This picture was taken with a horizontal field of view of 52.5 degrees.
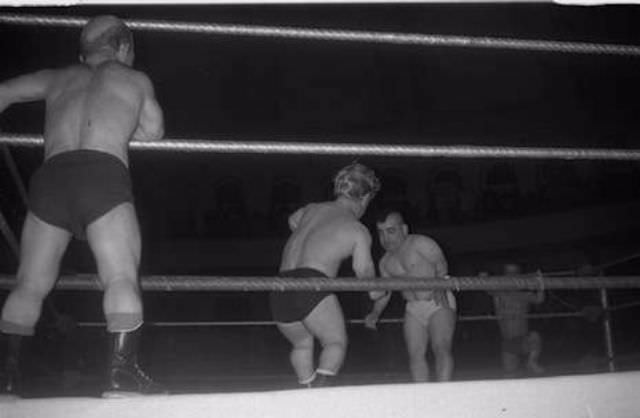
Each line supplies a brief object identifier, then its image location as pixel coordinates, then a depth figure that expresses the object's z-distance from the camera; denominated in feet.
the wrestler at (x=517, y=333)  18.10
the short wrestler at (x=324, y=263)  8.79
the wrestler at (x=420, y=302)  12.11
